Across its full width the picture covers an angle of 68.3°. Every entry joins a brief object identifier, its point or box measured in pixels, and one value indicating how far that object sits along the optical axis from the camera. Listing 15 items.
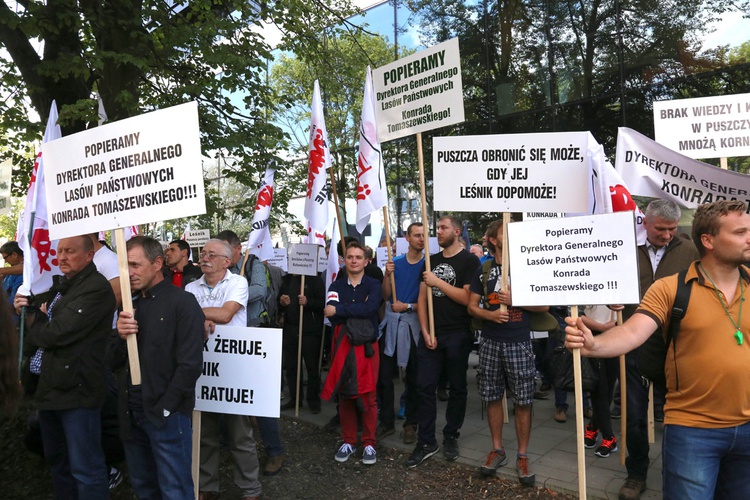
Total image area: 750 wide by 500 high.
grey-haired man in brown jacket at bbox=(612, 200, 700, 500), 3.98
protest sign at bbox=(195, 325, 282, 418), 4.09
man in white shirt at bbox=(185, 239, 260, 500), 4.27
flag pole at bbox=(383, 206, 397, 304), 5.41
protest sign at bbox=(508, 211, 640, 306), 2.89
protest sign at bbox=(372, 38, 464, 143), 5.03
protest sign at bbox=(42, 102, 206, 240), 3.35
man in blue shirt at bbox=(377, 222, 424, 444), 5.52
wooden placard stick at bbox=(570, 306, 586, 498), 2.83
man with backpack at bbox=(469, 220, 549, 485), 4.42
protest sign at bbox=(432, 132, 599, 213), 4.20
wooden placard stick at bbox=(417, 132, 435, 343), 4.88
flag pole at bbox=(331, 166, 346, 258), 6.32
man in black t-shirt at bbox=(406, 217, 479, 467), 4.93
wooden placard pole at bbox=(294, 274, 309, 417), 6.51
